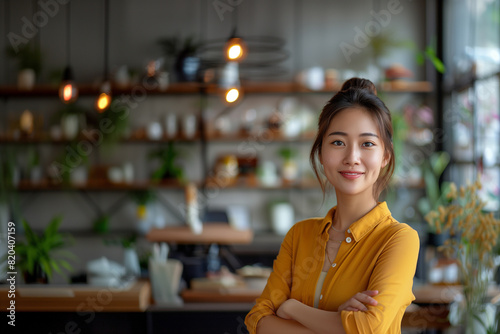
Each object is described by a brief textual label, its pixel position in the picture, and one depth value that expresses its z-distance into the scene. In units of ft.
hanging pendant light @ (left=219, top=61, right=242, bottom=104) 16.35
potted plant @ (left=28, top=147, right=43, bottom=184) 18.38
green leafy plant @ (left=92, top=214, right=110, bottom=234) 18.42
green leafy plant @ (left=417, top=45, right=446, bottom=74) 15.47
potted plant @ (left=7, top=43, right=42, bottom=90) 18.56
